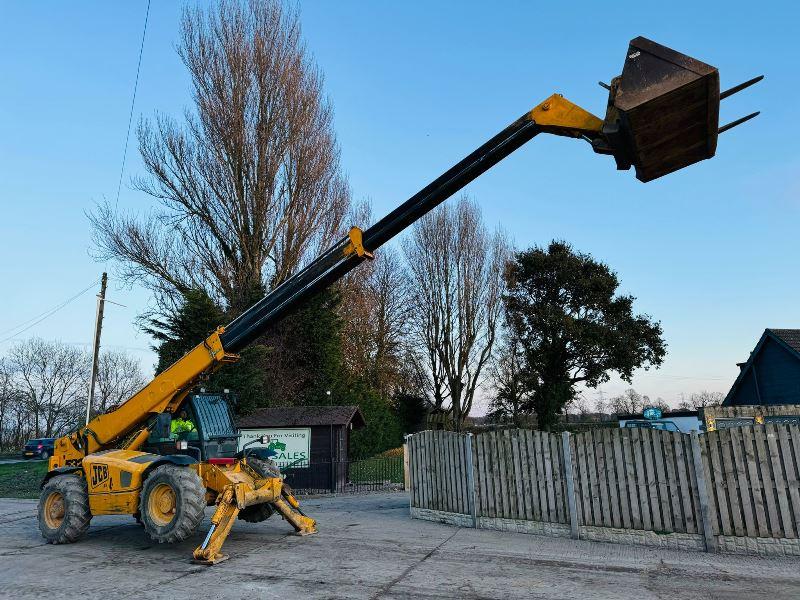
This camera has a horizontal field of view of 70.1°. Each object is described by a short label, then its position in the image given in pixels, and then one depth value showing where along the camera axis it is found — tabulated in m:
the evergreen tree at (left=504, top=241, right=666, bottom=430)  31.36
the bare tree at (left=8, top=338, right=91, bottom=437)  59.31
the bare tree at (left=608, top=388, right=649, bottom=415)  87.46
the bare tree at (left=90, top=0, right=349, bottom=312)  26.39
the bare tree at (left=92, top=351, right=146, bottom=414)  71.19
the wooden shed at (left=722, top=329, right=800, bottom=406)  25.25
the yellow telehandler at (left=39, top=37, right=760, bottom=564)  5.94
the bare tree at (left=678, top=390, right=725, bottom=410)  88.86
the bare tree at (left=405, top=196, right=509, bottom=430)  36.97
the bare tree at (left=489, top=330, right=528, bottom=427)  34.59
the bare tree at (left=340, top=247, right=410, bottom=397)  39.06
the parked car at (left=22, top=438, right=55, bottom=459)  37.72
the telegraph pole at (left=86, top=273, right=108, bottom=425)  21.02
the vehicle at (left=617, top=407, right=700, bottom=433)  22.92
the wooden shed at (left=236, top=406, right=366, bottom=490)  19.31
